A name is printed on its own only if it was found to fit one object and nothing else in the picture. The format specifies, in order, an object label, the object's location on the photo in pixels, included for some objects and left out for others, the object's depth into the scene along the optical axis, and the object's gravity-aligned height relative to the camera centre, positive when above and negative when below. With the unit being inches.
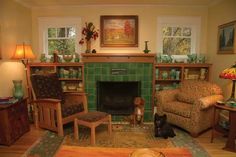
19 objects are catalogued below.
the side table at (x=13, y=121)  104.0 -34.9
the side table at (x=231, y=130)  98.8 -35.5
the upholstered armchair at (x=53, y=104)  117.9 -28.0
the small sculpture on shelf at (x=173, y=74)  157.4 -8.7
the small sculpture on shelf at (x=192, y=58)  157.6 +5.1
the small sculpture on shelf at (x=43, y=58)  159.6 +4.6
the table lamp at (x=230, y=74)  101.0 -5.6
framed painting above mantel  158.4 +28.3
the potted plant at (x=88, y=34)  156.2 +25.2
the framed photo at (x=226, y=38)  124.9 +18.6
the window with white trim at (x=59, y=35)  162.7 +25.8
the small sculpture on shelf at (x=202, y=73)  156.4 -7.7
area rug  101.2 -46.8
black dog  115.4 -40.6
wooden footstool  105.6 -33.5
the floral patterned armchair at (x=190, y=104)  114.6 -28.0
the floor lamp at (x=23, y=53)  132.0 +7.7
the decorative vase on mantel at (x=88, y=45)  157.9 +15.9
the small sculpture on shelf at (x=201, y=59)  156.8 +4.3
